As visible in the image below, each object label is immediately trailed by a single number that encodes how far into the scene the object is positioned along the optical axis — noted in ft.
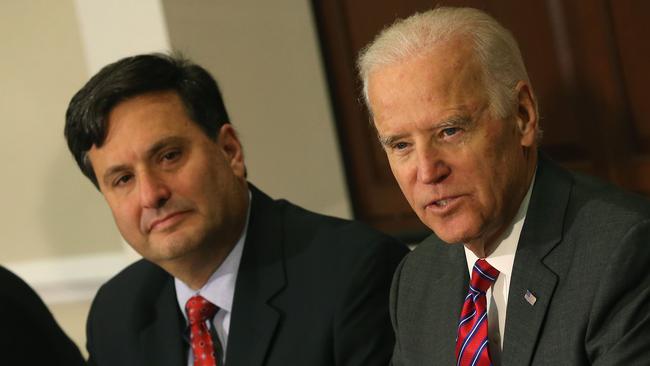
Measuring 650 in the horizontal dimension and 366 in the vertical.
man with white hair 24.98
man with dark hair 26.00
